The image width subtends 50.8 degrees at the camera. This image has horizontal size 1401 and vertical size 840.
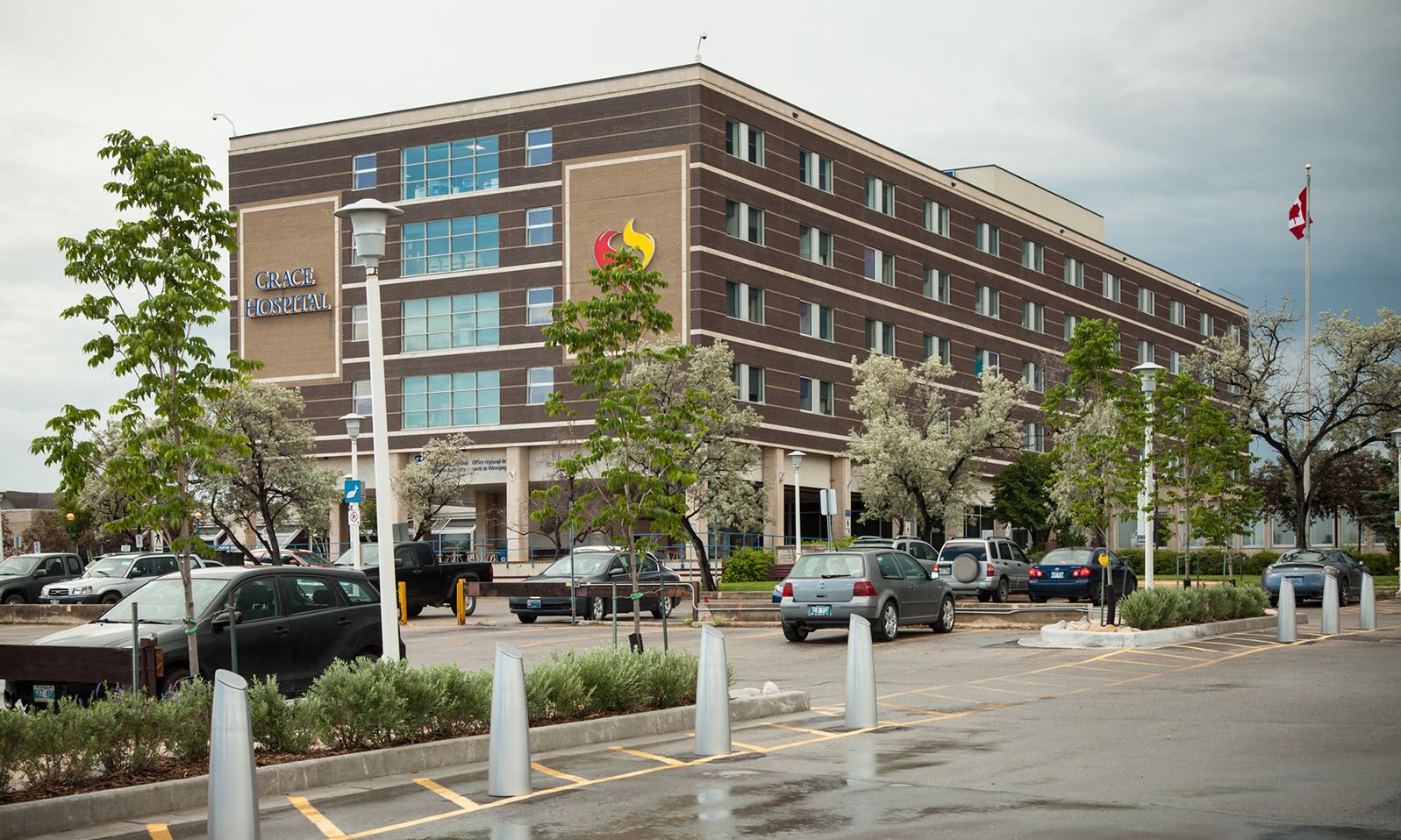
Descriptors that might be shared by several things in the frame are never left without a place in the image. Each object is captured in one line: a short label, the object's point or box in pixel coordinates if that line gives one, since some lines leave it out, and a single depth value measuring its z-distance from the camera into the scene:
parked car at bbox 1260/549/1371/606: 35.84
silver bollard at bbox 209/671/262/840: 8.37
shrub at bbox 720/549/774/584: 48.72
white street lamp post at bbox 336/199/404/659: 13.54
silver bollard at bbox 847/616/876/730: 13.86
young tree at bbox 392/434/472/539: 60.12
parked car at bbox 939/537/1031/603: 38.47
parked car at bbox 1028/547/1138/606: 35.59
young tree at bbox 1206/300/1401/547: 50.72
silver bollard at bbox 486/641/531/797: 10.36
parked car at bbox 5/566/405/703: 14.60
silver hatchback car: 24.77
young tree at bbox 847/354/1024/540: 54.66
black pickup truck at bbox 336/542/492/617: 35.56
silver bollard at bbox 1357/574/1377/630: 27.31
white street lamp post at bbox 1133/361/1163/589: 26.55
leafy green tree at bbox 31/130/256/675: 11.80
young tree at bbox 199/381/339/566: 48.16
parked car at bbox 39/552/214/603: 35.88
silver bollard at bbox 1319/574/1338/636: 25.91
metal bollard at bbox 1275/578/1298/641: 24.48
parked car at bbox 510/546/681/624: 32.47
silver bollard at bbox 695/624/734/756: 12.27
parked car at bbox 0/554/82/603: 40.53
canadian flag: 55.84
